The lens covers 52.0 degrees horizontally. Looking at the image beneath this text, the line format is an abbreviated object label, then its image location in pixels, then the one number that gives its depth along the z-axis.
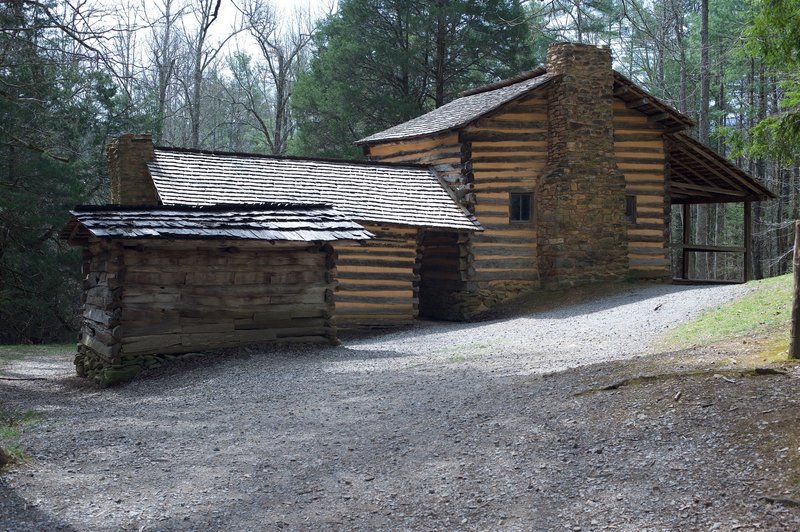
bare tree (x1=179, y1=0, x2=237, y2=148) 38.16
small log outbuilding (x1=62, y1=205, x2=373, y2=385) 12.45
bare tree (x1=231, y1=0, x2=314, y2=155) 41.75
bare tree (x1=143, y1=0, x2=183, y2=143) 38.14
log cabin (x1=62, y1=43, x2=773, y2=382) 19.30
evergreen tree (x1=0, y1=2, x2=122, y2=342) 23.66
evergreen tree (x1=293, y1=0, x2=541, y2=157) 32.59
